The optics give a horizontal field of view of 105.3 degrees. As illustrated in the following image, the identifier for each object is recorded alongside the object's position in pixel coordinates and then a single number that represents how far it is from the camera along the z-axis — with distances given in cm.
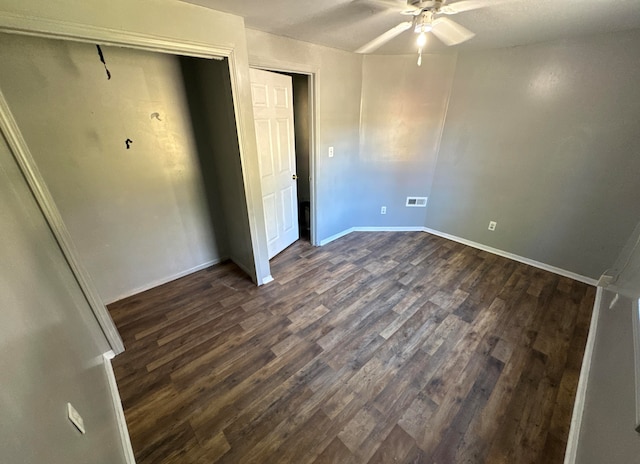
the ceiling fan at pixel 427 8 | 133
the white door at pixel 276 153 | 241
